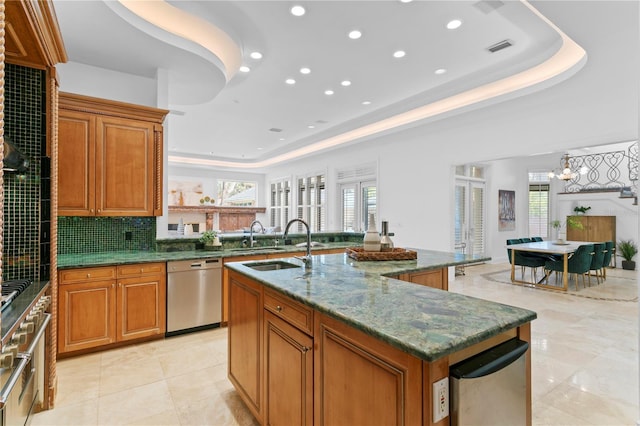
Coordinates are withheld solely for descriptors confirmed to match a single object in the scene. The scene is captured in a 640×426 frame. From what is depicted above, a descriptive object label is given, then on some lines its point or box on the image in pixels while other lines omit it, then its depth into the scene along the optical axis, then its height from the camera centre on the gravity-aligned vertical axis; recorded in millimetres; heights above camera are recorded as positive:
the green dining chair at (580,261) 5663 -804
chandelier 7223 +827
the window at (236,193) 11586 +621
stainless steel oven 1398 -717
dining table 5691 -642
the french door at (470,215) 7660 -63
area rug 5324 -1314
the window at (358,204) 7955 +195
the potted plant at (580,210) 8898 +76
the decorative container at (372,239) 2924 -238
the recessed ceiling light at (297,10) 3107 +1876
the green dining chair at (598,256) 6070 -777
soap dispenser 2964 -275
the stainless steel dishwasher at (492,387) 1151 -635
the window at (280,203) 10820 +285
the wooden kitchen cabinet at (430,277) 2582 -524
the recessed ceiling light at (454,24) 3326 +1876
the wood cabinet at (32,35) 1693 +985
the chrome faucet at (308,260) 2454 -352
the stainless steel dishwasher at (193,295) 3537 -900
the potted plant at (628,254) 7829 -946
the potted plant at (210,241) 4207 -369
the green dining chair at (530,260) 6309 -904
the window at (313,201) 9352 +306
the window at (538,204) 9617 +249
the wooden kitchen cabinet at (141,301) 3260 -889
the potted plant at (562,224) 6690 -276
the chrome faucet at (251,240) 4480 -378
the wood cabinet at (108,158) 3295 +548
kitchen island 1135 -527
